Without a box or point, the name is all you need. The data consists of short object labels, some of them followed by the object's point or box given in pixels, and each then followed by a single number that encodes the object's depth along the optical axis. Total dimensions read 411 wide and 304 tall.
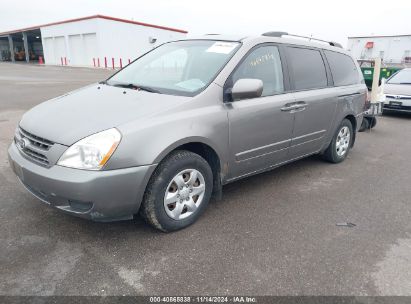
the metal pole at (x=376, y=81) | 7.22
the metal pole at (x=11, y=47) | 52.56
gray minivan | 2.58
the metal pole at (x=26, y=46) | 49.33
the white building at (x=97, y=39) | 34.38
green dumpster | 15.27
